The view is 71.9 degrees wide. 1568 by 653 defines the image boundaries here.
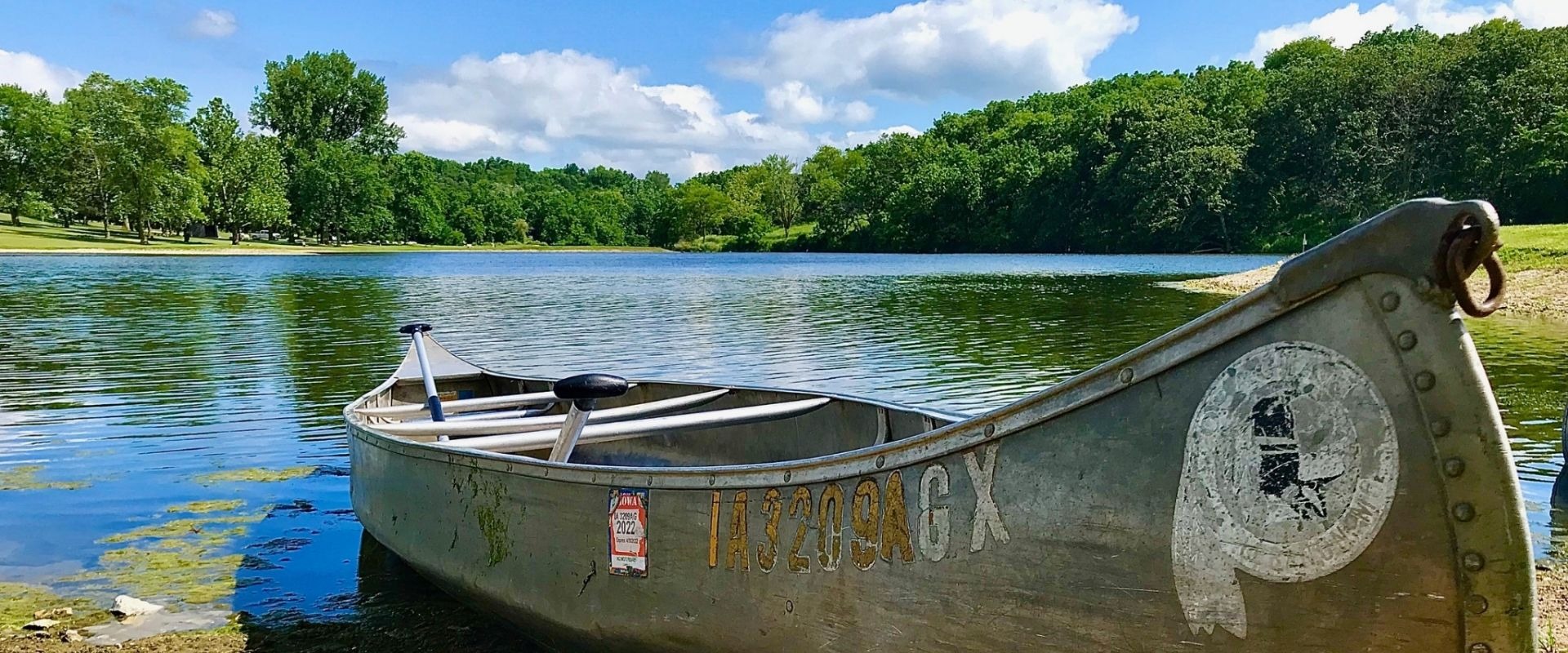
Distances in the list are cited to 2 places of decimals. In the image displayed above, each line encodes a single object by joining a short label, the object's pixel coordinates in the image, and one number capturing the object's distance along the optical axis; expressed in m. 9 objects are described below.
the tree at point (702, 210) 139.50
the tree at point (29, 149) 77.94
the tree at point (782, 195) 142.75
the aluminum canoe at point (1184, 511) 2.70
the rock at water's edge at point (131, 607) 6.33
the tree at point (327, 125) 102.12
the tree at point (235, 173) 87.00
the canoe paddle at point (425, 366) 8.38
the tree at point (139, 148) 75.00
